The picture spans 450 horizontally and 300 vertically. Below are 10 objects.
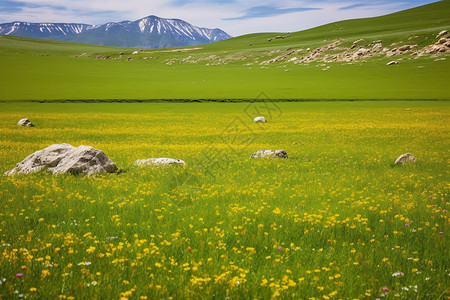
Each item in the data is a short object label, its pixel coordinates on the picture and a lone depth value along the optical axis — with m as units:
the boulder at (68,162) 14.73
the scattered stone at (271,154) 19.83
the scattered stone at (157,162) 17.05
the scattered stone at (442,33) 134.12
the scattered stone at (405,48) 136.62
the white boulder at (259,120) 42.09
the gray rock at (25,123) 35.68
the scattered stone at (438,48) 125.12
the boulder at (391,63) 120.06
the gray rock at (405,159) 17.53
